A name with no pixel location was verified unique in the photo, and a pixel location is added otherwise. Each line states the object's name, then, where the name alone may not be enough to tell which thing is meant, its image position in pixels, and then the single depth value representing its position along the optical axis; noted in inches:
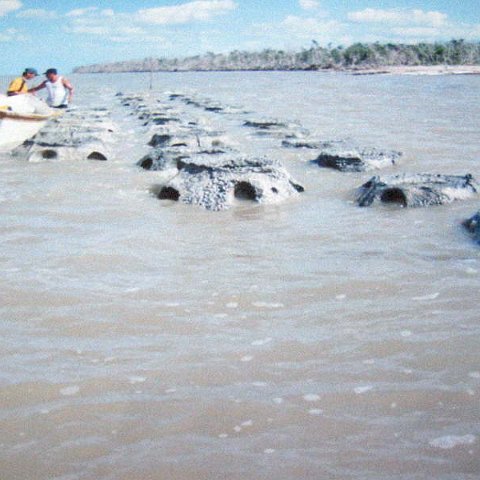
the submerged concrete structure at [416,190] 240.8
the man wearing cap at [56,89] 581.3
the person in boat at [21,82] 513.3
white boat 431.8
